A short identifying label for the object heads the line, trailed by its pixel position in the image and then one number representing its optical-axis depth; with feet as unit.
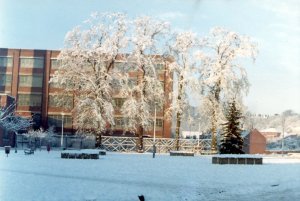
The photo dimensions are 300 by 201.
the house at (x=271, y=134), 447.06
